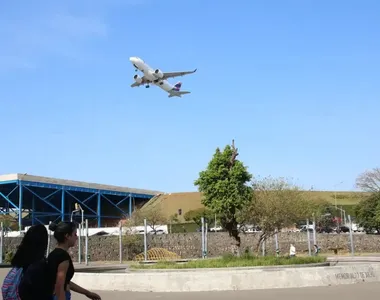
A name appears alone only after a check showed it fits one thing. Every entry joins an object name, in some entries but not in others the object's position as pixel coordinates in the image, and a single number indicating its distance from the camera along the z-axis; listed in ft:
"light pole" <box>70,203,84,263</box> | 125.10
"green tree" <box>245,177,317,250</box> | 106.22
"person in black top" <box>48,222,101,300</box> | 15.14
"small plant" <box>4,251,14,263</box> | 128.05
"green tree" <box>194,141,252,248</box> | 69.31
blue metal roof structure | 251.19
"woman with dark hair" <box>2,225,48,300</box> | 15.07
